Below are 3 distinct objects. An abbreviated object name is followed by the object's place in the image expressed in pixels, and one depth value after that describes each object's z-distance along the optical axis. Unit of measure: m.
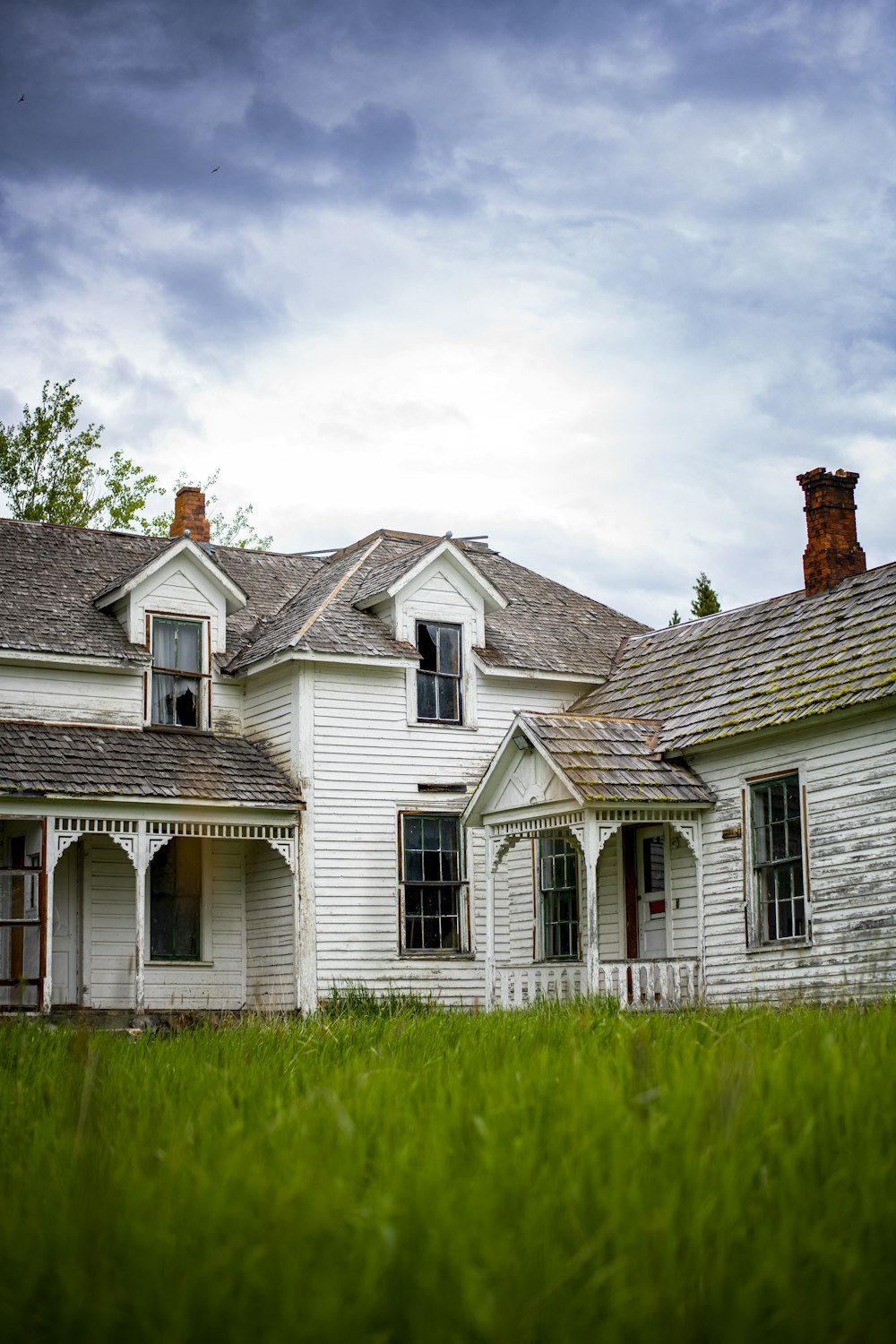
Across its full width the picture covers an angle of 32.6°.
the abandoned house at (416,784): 18.48
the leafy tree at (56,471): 37.59
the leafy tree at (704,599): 41.28
